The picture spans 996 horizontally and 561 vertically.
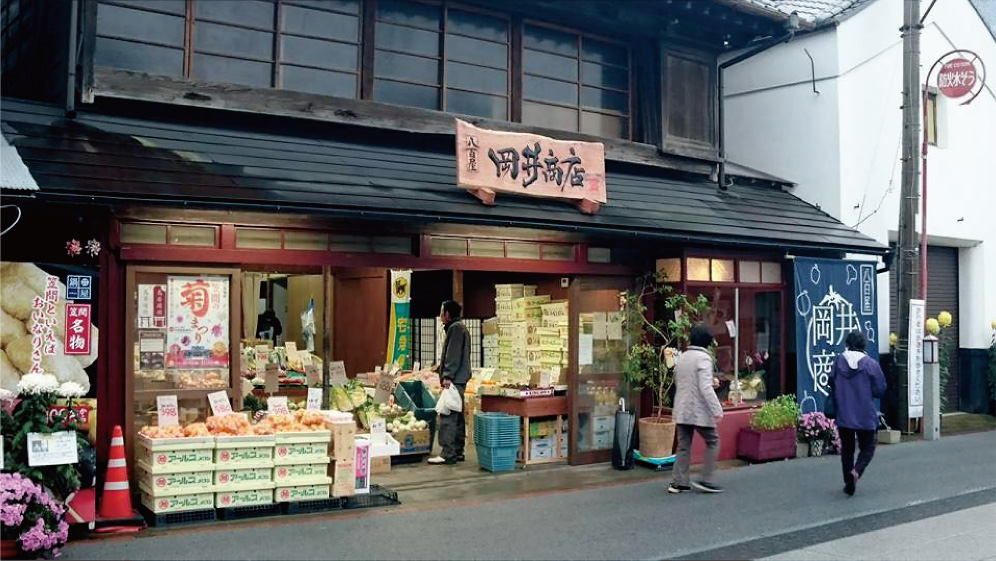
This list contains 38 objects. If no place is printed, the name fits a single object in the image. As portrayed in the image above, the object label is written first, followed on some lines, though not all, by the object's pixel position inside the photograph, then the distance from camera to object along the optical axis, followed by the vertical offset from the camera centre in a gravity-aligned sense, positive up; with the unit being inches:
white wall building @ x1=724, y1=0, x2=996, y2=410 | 610.2 +139.7
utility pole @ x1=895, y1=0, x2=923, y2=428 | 563.8 +94.5
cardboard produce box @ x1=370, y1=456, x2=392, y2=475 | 429.7 -69.0
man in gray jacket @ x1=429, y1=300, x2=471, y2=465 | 462.0 -28.6
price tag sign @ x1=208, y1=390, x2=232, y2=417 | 353.1 -33.1
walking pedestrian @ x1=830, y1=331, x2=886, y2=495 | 390.6 -33.0
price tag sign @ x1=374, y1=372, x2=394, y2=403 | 481.4 -36.4
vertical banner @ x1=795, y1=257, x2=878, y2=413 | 525.3 +6.6
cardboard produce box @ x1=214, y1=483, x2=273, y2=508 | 328.8 -65.7
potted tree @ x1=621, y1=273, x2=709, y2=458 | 453.4 -11.2
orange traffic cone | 311.6 -63.9
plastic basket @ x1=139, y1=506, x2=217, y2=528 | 319.0 -71.0
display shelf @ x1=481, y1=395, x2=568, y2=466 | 451.2 -43.9
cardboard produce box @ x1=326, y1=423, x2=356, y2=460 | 352.8 -47.8
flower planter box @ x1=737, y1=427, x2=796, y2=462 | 473.1 -63.7
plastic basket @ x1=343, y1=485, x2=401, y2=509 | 357.4 -71.9
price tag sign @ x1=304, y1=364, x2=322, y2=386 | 495.2 -30.0
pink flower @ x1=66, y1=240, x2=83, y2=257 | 336.2 +25.8
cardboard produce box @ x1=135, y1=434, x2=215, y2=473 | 319.9 -48.5
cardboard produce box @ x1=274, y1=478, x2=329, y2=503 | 340.2 -66.0
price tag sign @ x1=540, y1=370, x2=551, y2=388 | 462.3 -29.2
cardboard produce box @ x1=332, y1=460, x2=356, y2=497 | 350.9 -61.9
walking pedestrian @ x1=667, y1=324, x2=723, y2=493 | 386.3 -35.2
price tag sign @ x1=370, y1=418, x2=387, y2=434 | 439.8 -51.6
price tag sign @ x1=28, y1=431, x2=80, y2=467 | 280.5 -41.3
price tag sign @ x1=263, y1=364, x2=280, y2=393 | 461.1 -31.8
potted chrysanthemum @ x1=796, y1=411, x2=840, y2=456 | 498.6 -60.6
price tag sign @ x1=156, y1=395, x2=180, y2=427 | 343.3 -35.3
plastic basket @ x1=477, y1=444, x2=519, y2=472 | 438.6 -66.4
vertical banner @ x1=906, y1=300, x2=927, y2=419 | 559.8 -19.7
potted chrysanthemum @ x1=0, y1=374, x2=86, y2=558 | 269.0 -49.6
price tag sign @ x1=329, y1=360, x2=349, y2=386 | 478.0 -28.8
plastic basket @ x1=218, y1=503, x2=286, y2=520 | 330.6 -71.4
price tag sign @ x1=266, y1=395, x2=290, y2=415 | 376.2 -35.9
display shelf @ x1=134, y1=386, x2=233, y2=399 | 345.7 -28.8
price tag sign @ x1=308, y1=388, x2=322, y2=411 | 401.7 -35.4
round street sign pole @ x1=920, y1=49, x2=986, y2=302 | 617.3 +171.9
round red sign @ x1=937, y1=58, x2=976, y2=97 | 619.7 +172.3
